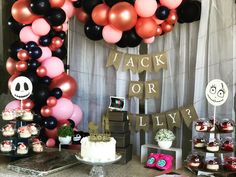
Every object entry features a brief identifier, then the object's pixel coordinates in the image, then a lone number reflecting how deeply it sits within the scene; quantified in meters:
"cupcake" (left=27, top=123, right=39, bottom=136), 2.22
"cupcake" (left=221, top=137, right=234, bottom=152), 1.93
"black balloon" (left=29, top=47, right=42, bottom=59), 2.39
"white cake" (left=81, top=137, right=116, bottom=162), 1.89
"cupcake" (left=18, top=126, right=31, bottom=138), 2.16
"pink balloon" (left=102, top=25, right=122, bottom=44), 2.29
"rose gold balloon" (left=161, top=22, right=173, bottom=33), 2.32
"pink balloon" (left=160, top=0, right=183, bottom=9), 2.20
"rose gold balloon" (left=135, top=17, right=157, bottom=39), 2.21
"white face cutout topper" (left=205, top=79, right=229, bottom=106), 1.98
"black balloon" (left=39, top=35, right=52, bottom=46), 2.45
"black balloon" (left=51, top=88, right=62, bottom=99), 2.46
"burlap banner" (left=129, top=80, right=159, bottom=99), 2.50
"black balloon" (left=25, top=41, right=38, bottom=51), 2.40
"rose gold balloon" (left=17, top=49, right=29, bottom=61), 2.42
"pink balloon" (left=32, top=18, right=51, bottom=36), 2.39
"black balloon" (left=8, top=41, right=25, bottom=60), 2.46
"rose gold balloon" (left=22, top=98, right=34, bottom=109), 2.47
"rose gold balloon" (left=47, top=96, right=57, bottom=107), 2.43
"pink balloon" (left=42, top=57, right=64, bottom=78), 2.48
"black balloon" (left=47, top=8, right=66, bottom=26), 2.35
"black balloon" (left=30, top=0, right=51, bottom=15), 2.27
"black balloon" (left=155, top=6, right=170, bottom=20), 2.20
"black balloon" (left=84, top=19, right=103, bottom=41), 2.38
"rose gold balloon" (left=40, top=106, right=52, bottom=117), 2.45
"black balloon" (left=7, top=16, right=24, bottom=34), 2.53
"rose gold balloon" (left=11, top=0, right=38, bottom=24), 2.36
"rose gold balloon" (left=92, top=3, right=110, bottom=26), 2.25
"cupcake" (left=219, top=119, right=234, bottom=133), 1.96
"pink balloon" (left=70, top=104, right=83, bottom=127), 2.64
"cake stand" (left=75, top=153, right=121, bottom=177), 1.93
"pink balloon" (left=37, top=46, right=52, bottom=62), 2.47
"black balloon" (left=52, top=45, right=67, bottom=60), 2.59
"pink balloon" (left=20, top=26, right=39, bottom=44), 2.43
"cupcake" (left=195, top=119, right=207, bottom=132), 1.98
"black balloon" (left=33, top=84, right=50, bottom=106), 2.42
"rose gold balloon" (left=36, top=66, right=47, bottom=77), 2.44
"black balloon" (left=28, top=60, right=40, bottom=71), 2.43
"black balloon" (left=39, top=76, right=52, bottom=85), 2.48
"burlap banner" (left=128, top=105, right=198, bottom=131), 2.36
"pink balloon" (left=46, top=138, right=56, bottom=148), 2.55
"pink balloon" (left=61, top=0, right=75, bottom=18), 2.47
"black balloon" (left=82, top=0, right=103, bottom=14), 2.34
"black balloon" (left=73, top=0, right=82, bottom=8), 2.51
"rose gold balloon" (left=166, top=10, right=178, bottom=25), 2.27
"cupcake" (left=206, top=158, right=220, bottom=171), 1.92
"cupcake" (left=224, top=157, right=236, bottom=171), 1.92
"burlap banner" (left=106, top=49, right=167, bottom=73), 2.46
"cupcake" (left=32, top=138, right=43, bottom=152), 2.28
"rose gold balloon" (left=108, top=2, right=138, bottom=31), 2.15
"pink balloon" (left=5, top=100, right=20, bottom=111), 2.46
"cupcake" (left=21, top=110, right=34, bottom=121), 2.21
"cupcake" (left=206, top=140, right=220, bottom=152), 1.92
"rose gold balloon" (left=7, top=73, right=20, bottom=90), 2.51
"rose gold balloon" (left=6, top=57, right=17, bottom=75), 2.56
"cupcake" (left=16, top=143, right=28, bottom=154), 2.18
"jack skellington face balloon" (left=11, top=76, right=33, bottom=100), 2.27
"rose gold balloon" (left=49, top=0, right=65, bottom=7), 2.33
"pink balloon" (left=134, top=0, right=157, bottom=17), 2.15
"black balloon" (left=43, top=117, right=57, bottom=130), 2.46
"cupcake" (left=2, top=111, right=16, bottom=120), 2.16
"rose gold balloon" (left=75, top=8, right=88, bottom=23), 2.52
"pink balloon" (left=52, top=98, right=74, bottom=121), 2.48
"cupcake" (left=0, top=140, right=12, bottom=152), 2.16
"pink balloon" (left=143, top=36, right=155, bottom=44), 2.38
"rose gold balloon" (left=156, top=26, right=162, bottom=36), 2.32
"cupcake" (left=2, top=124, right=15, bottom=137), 2.15
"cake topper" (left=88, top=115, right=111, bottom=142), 1.96
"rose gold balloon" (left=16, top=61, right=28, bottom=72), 2.43
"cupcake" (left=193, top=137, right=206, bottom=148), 2.00
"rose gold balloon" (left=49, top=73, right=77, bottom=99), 2.52
